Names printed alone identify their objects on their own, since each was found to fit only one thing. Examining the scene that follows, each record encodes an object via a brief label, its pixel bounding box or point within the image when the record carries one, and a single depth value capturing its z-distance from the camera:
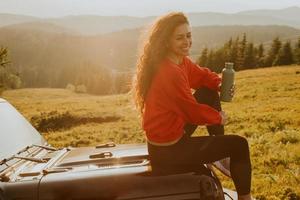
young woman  4.12
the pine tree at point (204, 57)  103.00
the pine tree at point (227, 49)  99.12
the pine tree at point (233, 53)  97.86
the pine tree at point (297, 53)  89.12
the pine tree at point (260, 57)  95.38
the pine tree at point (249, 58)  94.62
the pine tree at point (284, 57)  90.75
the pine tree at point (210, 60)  102.58
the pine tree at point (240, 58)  94.62
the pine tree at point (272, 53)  94.25
